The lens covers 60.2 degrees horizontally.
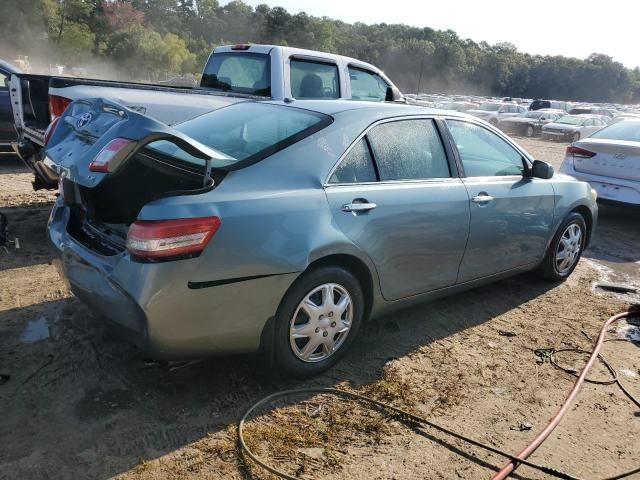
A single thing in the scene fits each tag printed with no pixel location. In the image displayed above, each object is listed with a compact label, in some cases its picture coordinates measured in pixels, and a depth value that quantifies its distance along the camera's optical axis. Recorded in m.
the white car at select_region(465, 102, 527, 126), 30.22
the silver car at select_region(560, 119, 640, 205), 7.36
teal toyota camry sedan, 2.72
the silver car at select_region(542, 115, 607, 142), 25.27
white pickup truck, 5.72
